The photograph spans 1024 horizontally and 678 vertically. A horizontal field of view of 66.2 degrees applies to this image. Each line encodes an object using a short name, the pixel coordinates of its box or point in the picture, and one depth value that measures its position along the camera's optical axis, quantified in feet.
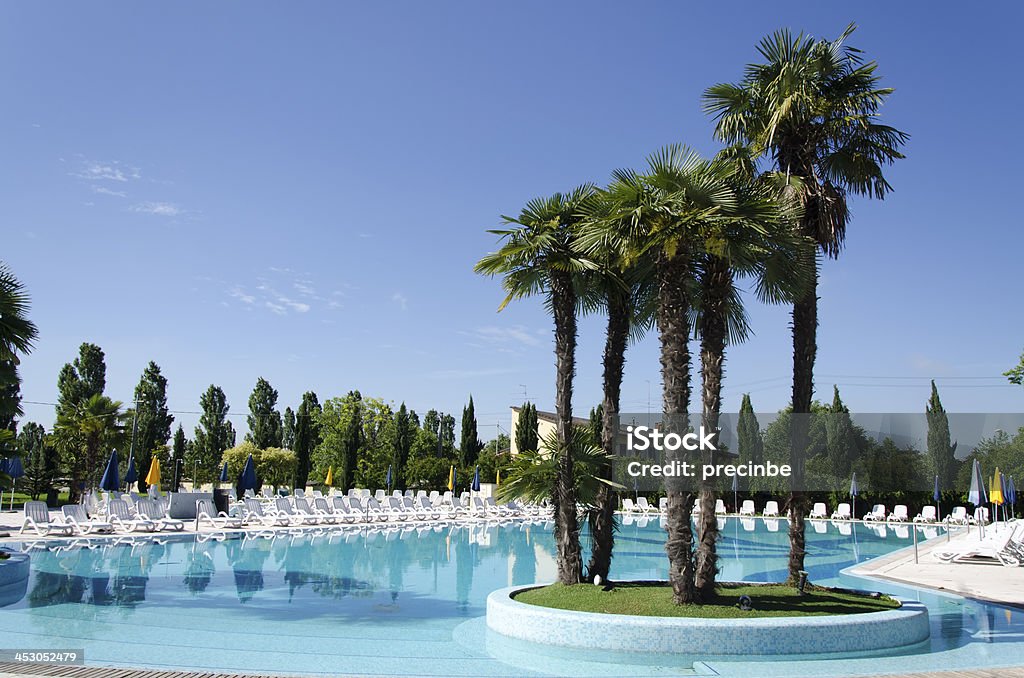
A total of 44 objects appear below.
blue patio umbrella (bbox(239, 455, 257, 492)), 96.11
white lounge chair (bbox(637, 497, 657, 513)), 124.67
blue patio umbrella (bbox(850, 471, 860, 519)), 106.11
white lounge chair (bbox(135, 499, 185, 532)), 76.73
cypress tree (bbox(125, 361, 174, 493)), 173.78
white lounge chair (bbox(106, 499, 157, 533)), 74.54
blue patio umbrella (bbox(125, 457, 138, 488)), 91.50
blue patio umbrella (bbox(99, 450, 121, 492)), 82.99
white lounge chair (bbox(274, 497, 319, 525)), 88.52
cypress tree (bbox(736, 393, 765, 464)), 139.33
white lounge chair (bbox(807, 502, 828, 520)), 116.37
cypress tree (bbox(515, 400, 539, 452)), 140.77
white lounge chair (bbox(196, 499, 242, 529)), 82.86
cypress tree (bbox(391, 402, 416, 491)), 148.15
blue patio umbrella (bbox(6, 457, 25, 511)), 89.35
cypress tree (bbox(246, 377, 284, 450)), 199.72
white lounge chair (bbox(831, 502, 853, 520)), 113.91
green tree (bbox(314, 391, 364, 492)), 178.81
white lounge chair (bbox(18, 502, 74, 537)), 67.77
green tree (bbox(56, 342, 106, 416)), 158.81
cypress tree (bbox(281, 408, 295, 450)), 240.26
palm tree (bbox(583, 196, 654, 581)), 39.78
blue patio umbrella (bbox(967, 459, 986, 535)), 61.87
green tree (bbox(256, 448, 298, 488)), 157.38
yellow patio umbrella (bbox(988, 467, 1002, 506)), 66.49
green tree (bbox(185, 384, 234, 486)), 190.39
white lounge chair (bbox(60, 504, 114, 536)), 69.21
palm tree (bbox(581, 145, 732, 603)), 32.91
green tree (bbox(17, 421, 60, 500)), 133.80
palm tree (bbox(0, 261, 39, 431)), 41.98
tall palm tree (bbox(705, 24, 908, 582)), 39.14
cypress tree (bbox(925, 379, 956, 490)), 125.43
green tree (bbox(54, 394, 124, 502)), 104.49
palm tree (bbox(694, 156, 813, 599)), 33.37
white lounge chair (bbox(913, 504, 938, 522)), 111.62
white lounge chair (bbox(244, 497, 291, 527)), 85.92
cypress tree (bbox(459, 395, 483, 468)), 159.12
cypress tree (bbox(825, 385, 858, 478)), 129.49
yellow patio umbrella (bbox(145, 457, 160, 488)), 87.27
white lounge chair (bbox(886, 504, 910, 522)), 110.01
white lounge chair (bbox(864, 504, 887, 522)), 110.05
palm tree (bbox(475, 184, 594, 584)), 38.63
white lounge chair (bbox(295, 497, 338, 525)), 91.61
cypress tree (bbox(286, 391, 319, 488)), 151.33
